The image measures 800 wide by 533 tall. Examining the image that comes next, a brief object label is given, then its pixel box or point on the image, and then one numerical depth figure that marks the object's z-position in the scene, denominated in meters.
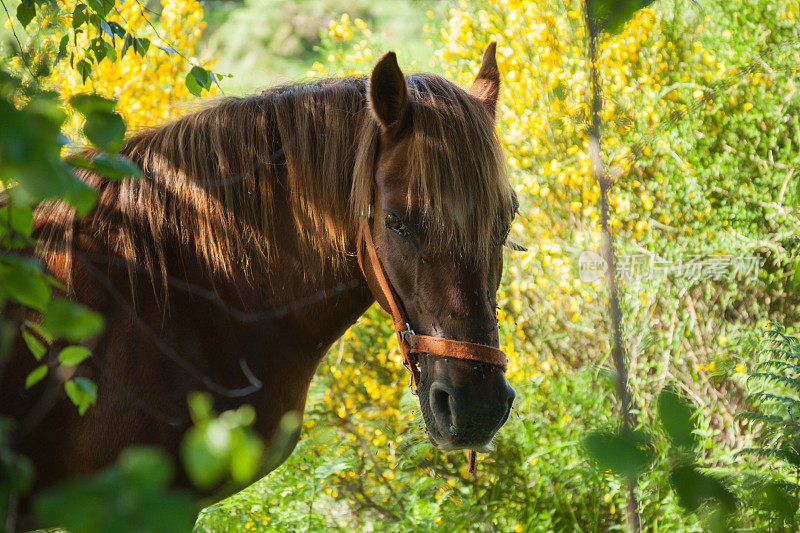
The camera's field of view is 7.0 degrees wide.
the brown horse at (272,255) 11.00
